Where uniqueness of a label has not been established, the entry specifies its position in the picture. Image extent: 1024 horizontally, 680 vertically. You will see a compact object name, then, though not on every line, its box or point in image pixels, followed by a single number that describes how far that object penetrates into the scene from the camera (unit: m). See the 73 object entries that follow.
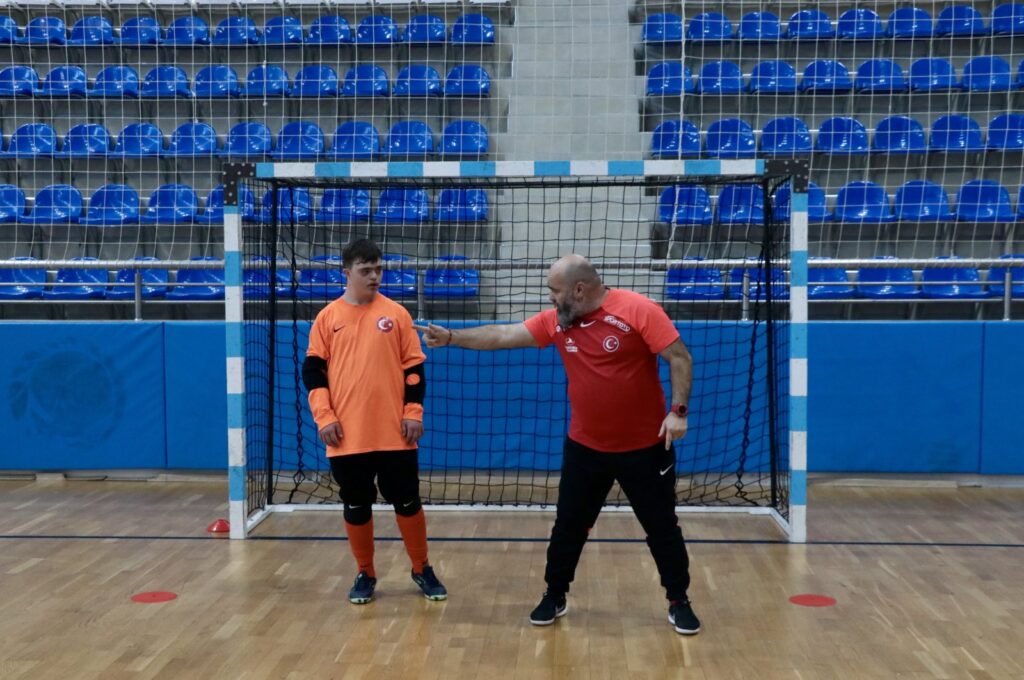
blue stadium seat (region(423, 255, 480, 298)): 9.21
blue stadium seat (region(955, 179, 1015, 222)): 10.88
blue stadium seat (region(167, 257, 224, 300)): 10.59
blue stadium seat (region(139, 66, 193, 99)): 11.95
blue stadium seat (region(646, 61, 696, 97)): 11.38
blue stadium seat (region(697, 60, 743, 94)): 11.45
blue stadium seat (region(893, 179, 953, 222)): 10.91
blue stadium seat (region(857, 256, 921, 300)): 10.32
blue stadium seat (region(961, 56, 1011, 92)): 11.52
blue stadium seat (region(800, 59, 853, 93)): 11.55
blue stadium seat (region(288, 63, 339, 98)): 11.65
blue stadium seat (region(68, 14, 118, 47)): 12.16
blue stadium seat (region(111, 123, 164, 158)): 11.80
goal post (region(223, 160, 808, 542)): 6.72
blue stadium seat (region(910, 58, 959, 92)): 11.54
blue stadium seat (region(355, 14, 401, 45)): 11.79
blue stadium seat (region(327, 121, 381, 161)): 11.18
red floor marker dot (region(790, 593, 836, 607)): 5.43
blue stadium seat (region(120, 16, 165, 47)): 12.15
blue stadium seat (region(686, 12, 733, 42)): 11.73
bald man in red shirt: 4.77
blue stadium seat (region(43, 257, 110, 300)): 10.83
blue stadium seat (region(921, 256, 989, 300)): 10.32
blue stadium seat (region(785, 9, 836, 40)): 11.85
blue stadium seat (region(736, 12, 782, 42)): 11.87
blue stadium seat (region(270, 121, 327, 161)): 11.48
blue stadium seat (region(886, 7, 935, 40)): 11.78
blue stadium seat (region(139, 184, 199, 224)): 11.34
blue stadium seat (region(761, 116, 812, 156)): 11.28
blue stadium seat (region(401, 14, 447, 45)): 11.71
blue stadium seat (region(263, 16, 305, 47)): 11.95
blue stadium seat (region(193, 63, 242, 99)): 11.89
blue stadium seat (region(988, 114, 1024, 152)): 11.20
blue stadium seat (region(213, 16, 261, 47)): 11.92
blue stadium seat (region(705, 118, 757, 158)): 11.18
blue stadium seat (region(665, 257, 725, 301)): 9.30
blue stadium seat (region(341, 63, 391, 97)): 11.51
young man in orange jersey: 5.34
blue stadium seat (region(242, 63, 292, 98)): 11.80
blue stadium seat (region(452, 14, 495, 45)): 11.52
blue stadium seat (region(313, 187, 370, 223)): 10.56
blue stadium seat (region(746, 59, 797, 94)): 11.52
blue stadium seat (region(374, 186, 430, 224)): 10.27
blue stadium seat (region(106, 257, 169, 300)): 10.73
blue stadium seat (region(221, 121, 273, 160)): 11.67
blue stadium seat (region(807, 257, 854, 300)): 10.41
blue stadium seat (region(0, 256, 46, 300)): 10.88
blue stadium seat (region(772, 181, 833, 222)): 10.91
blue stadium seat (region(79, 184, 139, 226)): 11.36
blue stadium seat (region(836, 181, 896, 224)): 10.88
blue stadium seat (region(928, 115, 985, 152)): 11.27
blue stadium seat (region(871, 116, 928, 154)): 11.31
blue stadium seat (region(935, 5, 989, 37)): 11.66
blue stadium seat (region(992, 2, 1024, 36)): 11.64
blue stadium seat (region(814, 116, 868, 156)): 11.23
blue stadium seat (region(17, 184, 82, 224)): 11.43
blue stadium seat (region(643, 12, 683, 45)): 11.70
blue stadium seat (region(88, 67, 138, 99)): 11.92
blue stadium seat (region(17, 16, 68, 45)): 12.26
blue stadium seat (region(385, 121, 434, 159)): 11.21
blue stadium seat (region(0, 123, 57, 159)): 11.82
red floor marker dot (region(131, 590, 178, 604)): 5.50
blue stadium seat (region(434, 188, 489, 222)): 10.24
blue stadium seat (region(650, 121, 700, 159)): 10.95
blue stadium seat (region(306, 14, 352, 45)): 11.84
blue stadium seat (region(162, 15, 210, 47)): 12.10
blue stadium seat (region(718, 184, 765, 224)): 10.67
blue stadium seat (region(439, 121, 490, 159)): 11.07
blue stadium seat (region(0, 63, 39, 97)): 12.09
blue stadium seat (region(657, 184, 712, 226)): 10.38
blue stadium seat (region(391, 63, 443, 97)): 11.42
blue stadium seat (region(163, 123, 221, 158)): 11.76
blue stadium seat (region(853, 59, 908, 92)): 11.53
